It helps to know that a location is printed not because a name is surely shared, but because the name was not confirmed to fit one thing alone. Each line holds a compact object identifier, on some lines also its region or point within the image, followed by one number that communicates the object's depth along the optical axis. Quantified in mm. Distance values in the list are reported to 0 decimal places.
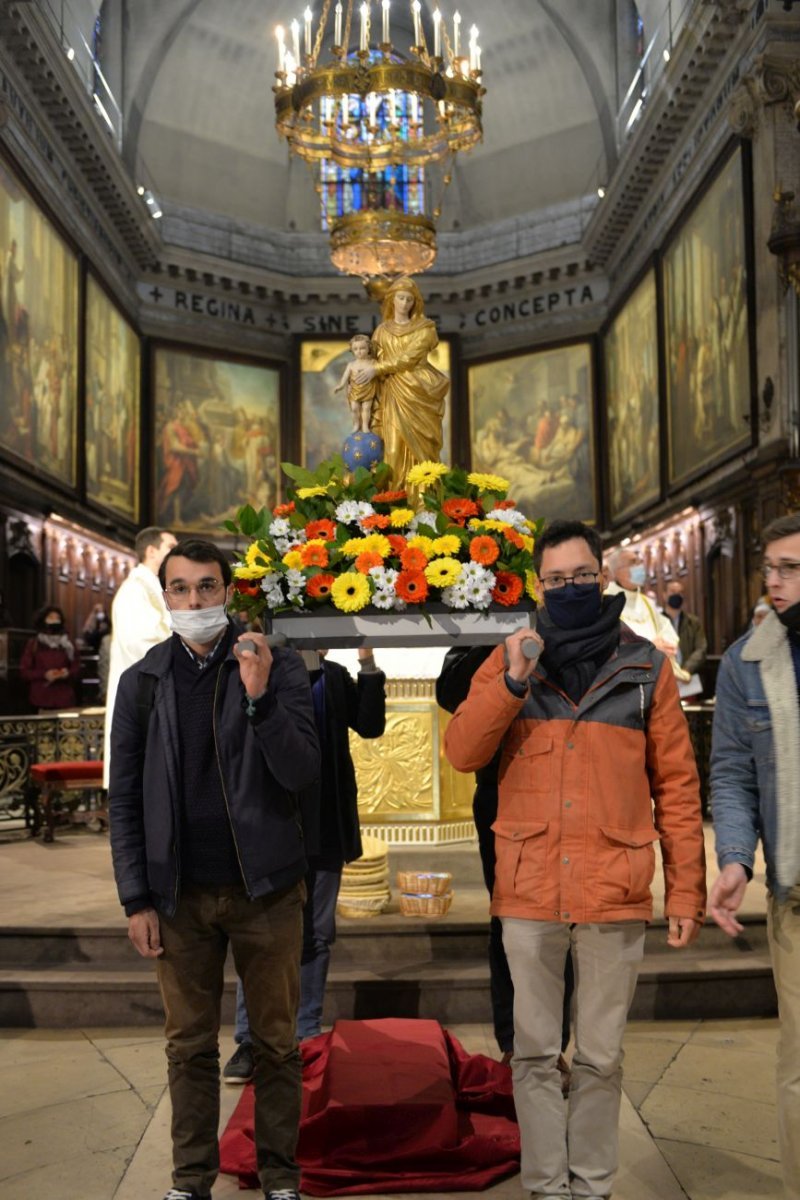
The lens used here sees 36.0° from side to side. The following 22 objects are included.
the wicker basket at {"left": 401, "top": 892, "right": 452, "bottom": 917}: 6043
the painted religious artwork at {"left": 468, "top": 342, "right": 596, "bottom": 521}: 26891
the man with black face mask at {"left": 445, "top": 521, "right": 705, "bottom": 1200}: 3168
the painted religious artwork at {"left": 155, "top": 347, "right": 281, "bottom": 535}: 26672
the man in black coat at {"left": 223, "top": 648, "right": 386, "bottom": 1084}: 4609
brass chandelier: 12578
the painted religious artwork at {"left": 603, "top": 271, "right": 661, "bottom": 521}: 23016
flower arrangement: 4141
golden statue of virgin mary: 9484
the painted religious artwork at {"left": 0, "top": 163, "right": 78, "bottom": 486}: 17547
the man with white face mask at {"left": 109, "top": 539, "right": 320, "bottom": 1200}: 3236
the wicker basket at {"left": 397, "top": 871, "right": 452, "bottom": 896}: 6055
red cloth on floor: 3697
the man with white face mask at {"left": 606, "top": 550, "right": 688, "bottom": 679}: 8523
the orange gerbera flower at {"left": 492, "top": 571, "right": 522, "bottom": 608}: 4195
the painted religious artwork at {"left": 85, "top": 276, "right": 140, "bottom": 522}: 22719
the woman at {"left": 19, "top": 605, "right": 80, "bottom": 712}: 11961
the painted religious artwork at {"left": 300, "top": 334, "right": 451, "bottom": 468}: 28031
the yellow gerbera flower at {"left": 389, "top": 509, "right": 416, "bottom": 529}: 4332
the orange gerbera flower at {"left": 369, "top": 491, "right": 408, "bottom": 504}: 4469
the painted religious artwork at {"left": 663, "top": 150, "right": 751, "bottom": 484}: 17438
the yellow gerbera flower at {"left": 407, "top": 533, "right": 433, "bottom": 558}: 4215
